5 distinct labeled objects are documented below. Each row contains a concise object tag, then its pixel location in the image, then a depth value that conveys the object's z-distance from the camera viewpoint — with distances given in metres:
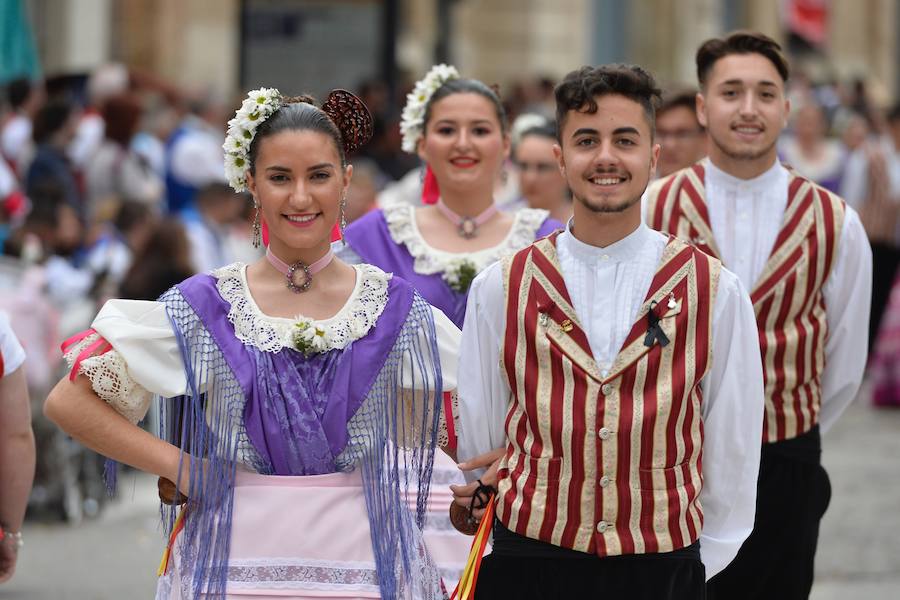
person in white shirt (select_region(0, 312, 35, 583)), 9.19
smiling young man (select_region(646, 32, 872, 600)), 9.84
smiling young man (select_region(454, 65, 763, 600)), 7.77
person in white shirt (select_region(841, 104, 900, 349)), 25.31
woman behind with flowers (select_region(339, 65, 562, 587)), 10.83
